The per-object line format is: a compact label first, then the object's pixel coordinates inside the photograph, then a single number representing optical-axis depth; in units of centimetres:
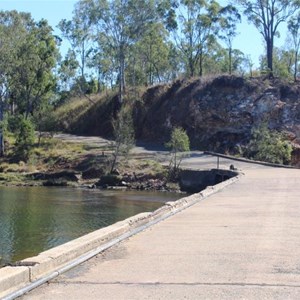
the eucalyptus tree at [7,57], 5503
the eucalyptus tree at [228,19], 6862
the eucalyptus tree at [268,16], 6469
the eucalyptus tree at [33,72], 5700
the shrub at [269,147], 4512
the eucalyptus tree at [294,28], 7212
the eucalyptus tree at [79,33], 6931
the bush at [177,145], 4460
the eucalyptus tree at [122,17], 6188
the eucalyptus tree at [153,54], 6862
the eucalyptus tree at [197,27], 6738
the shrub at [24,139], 5559
